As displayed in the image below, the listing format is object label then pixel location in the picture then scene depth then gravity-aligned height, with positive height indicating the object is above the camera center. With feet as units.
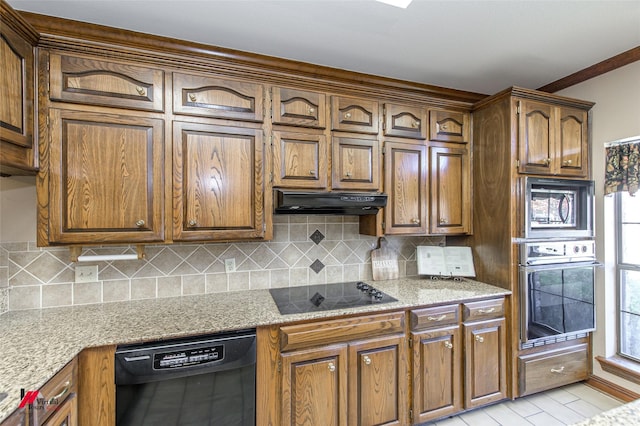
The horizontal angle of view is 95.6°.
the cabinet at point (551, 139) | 7.06 +1.83
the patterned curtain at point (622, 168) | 6.77 +1.05
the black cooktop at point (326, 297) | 5.93 -1.90
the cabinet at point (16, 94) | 4.26 +1.90
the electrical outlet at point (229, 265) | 6.91 -1.22
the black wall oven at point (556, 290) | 6.94 -1.94
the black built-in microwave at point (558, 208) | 7.01 +0.09
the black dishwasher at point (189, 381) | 4.46 -2.70
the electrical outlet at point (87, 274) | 5.92 -1.21
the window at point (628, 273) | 7.26 -1.57
